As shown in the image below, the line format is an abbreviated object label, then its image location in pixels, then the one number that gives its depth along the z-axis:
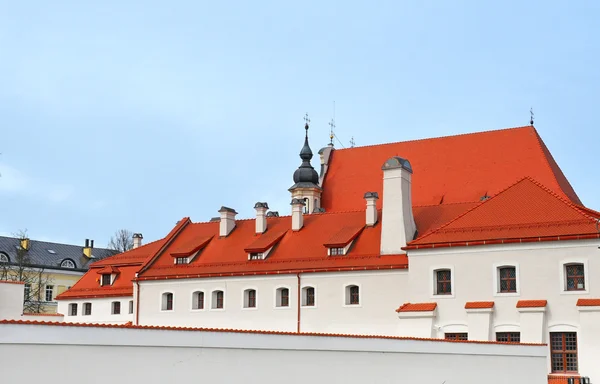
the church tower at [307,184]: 57.50
